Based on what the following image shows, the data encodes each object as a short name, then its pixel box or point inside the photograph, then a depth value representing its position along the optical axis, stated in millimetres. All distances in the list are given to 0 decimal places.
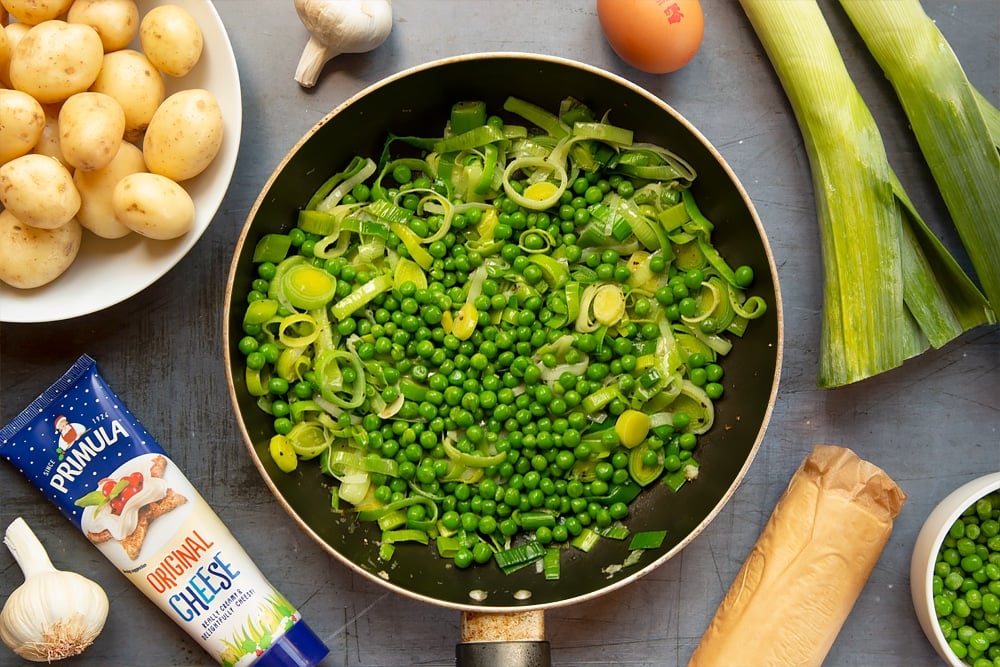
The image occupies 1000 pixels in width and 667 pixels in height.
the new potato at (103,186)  772
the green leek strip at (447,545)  816
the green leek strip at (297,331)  812
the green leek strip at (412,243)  823
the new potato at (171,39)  769
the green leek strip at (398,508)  813
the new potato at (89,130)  745
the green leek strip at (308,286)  813
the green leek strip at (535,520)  818
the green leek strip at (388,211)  824
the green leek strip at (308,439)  813
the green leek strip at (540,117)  824
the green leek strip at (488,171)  819
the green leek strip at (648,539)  809
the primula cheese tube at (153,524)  800
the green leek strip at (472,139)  821
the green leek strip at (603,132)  814
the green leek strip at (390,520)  817
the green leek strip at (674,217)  814
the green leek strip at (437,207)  822
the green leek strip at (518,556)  817
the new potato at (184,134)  764
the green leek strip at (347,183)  827
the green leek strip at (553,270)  821
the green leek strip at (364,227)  822
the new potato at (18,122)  747
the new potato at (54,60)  752
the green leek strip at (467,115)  820
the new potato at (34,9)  766
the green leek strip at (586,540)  824
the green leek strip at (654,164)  815
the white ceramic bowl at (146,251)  787
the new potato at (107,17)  772
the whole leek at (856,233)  811
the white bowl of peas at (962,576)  813
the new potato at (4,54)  766
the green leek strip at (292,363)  812
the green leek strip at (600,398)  813
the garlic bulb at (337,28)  793
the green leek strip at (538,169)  818
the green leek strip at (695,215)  816
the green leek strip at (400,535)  816
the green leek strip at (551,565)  820
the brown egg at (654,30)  793
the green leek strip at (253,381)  807
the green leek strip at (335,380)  811
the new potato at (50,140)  774
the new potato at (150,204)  758
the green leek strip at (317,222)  818
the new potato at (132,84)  771
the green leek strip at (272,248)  807
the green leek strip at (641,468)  819
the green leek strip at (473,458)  814
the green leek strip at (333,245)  823
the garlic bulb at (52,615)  799
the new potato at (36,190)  747
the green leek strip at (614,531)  823
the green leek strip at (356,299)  818
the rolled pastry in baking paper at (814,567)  812
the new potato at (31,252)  767
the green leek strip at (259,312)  805
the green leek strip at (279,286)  816
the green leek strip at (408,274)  825
